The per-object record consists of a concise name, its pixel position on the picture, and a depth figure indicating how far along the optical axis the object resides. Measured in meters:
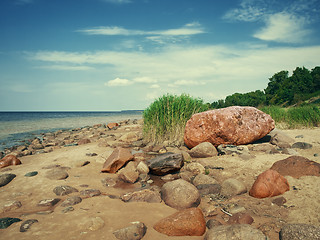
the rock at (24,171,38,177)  5.53
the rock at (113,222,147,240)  2.97
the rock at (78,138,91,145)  11.08
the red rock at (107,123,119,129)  19.55
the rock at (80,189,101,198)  4.48
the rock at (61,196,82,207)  3.96
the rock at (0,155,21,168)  6.74
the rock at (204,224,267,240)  2.78
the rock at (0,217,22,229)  3.20
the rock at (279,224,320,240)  2.74
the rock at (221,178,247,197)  4.30
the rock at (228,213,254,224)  3.35
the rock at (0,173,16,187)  5.03
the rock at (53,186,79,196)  4.51
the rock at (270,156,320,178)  4.47
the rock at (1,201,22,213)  3.86
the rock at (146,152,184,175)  5.74
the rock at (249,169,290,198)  3.98
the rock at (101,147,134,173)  6.06
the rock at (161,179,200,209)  3.97
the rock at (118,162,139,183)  5.43
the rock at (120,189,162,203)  4.17
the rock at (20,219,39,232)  3.10
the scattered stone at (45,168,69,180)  5.41
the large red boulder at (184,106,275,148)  7.28
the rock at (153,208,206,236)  3.15
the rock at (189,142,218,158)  6.70
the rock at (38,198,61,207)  4.05
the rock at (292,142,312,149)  6.79
